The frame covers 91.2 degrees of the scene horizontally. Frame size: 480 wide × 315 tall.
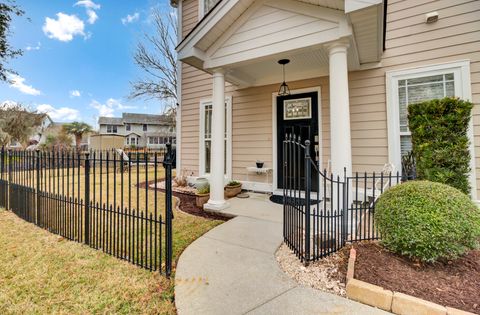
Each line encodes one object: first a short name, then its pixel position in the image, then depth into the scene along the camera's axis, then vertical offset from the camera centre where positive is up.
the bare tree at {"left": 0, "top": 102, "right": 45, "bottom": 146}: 22.66 +4.21
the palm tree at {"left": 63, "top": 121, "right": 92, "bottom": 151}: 39.41 +5.82
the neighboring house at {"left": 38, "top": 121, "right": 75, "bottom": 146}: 36.68 +5.58
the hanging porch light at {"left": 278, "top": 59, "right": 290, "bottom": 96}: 5.89 +1.81
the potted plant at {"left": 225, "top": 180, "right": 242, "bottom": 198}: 6.38 -0.76
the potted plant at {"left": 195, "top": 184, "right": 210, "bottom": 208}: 5.78 -0.88
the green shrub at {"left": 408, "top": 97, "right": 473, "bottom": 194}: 3.75 +0.27
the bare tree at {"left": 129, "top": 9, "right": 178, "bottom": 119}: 16.11 +7.34
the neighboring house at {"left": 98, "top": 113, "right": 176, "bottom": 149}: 43.16 +6.59
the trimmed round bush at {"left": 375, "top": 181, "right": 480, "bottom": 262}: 2.31 -0.65
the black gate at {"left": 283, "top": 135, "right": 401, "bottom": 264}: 2.77 -0.96
